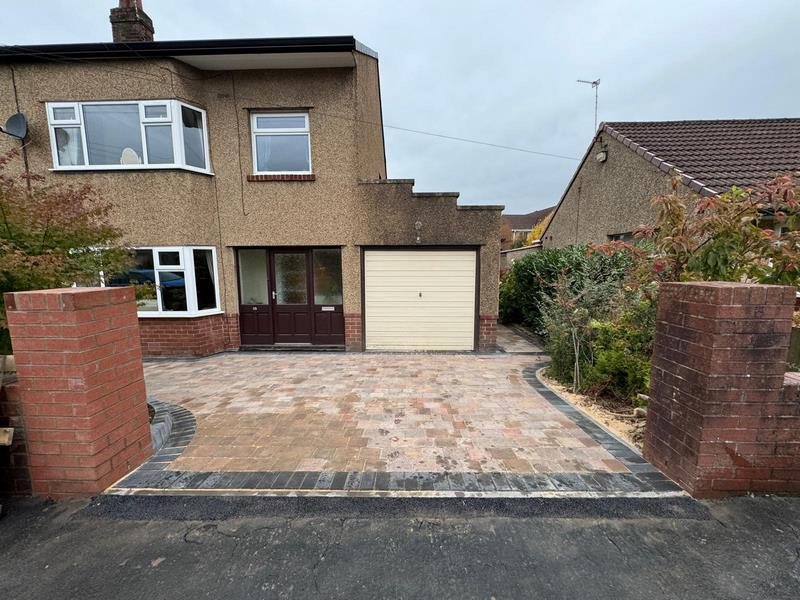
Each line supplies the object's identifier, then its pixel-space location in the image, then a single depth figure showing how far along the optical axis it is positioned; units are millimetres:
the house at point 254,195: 6238
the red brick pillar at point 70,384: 2258
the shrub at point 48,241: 2881
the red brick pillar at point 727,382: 2186
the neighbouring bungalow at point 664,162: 7184
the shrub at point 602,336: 4176
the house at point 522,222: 41188
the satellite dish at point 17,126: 6207
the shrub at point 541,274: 5535
